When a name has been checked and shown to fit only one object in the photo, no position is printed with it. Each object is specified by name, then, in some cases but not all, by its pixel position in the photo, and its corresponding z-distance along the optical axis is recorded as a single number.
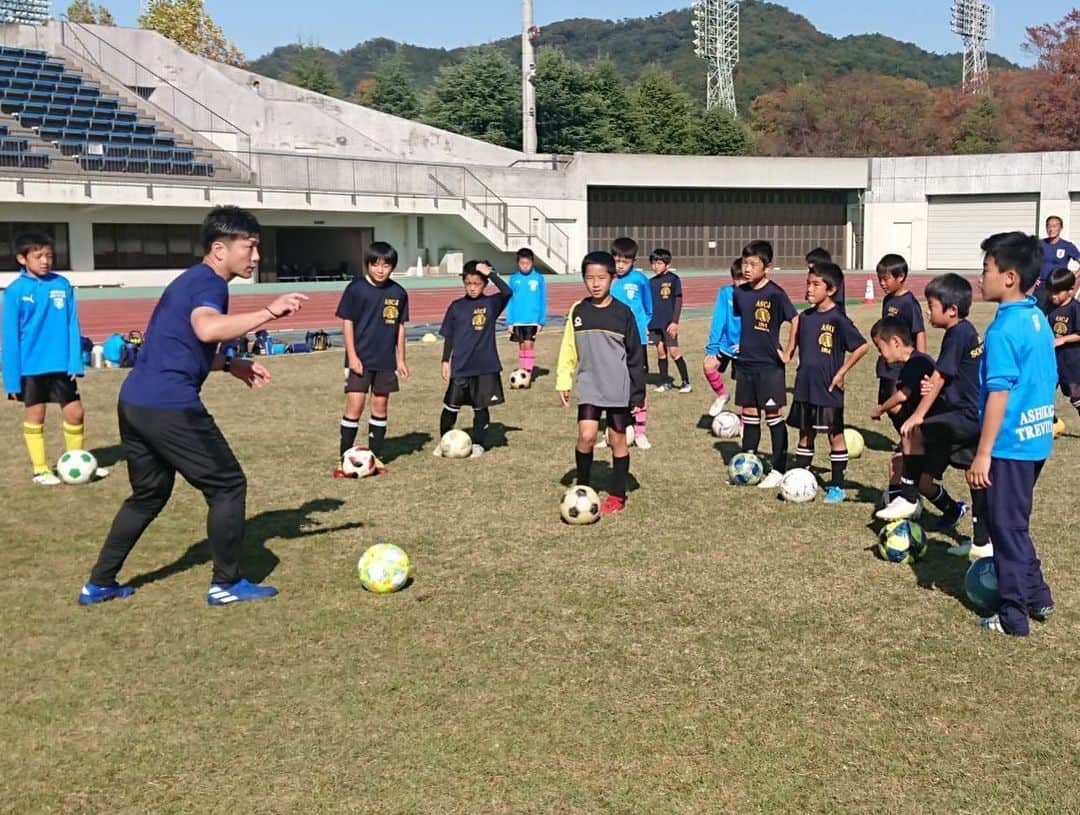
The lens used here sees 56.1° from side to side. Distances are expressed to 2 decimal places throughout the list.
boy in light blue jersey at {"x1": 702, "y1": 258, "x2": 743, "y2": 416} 10.51
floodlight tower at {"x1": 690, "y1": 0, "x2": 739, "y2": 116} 71.06
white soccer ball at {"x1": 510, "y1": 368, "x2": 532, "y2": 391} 14.19
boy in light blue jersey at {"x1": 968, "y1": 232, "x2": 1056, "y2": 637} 4.86
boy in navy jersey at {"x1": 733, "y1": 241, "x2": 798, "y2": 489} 8.49
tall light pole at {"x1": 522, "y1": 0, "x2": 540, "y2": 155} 41.69
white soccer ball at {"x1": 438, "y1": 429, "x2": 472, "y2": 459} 9.73
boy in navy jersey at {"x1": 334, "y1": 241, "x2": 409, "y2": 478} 9.12
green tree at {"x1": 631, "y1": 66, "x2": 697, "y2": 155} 54.97
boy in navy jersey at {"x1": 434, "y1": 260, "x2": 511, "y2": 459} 9.88
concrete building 31.71
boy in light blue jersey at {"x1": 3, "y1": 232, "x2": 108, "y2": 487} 8.51
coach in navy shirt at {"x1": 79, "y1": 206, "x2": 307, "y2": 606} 5.45
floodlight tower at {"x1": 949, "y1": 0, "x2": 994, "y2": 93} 80.19
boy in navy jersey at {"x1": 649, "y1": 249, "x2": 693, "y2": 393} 13.70
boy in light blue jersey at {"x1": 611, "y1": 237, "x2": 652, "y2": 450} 11.36
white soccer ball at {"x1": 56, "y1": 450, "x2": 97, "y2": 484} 8.76
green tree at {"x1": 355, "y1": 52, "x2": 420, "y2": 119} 55.38
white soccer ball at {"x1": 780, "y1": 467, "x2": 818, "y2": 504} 7.87
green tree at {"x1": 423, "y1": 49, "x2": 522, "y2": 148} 49.50
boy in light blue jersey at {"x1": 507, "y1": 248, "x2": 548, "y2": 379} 14.81
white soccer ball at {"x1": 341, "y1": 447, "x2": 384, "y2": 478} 8.90
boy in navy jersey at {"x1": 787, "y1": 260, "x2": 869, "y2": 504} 7.96
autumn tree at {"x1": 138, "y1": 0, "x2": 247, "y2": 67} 63.47
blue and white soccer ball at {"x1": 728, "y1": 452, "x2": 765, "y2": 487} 8.45
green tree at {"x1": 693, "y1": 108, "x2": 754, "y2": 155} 55.97
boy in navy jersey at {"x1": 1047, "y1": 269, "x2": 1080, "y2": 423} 9.93
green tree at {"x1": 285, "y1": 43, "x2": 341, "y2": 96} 61.41
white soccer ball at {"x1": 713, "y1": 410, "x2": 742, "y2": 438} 10.52
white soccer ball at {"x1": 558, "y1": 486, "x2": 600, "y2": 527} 7.30
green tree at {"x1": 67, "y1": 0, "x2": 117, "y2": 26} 65.50
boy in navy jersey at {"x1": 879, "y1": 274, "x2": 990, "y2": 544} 6.27
